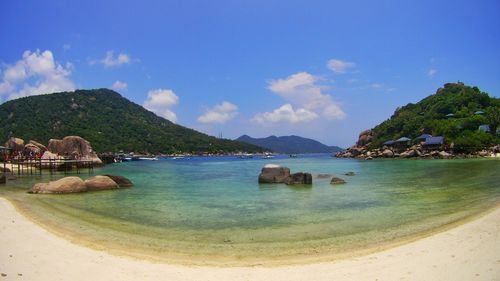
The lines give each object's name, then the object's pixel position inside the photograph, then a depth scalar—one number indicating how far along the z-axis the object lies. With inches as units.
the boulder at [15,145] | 2432.3
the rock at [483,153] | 2574.6
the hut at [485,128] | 2968.5
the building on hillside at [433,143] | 2982.3
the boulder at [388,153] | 3341.5
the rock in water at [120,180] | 1069.0
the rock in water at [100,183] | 957.2
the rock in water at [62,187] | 892.0
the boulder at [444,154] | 2704.2
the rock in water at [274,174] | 1159.5
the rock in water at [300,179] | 1105.4
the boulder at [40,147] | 2537.4
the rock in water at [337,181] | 1125.2
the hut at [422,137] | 3230.3
